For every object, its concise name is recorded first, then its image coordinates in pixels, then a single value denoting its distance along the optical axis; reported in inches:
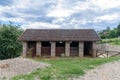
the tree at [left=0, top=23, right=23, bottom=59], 627.1
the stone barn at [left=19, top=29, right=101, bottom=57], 457.2
